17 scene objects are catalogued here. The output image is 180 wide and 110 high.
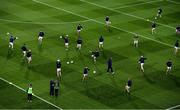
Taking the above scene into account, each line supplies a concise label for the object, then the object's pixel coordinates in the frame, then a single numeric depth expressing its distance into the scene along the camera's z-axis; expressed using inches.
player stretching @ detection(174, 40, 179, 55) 2134.5
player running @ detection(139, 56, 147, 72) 1934.1
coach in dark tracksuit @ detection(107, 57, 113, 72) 1892.2
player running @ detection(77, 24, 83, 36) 2270.9
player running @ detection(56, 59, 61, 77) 1819.6
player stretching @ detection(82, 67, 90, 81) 1804.3
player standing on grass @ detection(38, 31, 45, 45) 2153.1
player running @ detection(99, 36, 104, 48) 2122.3
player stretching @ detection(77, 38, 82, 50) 2100.9
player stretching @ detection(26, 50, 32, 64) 1921.0
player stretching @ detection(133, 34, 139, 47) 2221.8
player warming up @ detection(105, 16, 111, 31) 2400.2
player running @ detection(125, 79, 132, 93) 1734.7
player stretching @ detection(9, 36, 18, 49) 2065.9
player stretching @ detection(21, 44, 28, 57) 1987.0
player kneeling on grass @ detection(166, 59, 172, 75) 1904.7
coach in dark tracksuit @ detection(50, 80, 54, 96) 1678.2
